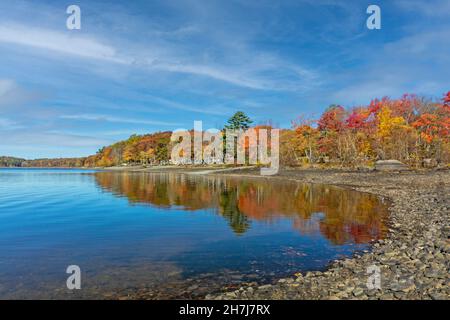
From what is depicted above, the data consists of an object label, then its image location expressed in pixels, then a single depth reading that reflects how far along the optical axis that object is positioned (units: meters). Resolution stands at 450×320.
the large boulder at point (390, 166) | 46.22
